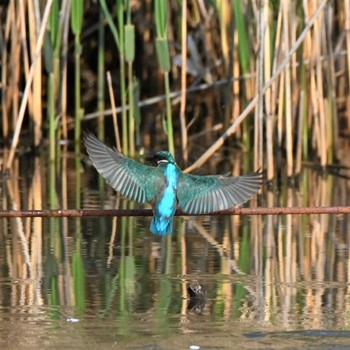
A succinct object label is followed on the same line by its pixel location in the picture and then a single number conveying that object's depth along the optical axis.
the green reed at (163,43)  12.85
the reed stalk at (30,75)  13.54
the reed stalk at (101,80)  15.84
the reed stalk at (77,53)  13.84
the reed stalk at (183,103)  14.05
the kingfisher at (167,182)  9.09
